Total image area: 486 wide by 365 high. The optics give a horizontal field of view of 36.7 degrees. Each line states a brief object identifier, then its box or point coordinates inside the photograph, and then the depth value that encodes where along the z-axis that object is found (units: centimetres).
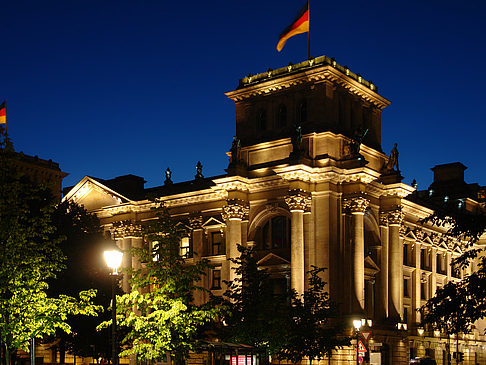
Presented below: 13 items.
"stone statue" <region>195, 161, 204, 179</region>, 7356
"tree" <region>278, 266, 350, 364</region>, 4444
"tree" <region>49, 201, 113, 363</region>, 5303
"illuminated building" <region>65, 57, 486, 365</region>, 6097
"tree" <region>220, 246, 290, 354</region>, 4262
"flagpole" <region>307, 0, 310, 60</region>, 6598
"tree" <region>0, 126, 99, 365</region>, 2945
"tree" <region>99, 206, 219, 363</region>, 3172
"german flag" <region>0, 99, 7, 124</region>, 6250
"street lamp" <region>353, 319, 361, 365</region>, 4181
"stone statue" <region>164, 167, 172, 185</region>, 7694
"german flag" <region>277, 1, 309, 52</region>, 6344
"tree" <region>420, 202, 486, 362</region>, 1920
